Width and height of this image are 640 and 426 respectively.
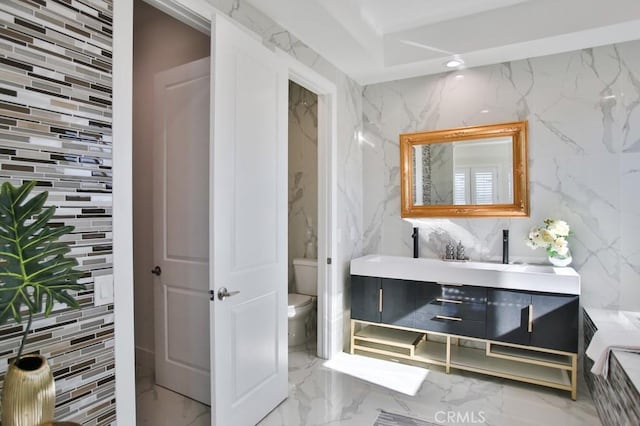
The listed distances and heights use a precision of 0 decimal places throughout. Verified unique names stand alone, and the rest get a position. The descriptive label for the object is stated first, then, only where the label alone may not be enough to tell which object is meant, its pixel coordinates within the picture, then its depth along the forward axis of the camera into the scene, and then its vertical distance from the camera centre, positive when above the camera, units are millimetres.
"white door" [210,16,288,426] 1937 -78
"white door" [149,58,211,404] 2371 -82
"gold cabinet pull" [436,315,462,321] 2870 -821
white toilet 3471 -831
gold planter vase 1011 -505
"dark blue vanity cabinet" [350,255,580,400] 2564 -787
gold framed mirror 3078 +361
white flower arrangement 2752 -194
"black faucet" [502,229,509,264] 3080 -284
